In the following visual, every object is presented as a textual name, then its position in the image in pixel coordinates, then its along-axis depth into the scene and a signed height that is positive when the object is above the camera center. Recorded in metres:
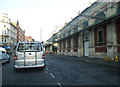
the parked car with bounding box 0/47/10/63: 11.48 -1.07
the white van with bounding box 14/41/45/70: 7.48 -0.57
